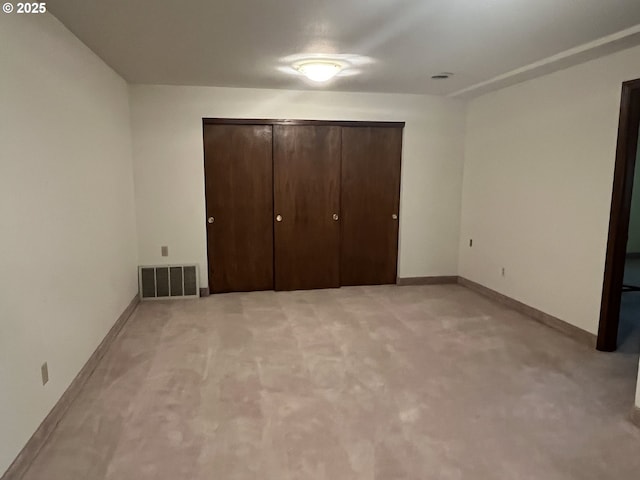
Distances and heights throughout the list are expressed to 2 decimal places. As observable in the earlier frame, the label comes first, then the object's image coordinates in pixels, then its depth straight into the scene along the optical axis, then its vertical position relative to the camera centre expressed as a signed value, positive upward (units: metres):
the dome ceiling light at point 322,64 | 3.57 +0.97
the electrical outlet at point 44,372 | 2.40 -1.05
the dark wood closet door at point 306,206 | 5.18 -0.31
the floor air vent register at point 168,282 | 4.94 -1.14
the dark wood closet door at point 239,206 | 5.02 -0.31
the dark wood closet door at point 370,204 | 5.36 -0.29
